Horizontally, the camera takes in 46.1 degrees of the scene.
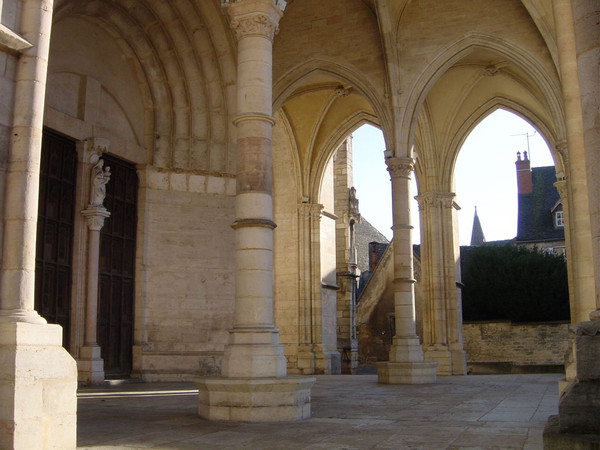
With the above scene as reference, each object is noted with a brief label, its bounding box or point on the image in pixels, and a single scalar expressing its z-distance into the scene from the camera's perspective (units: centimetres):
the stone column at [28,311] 502
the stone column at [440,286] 1855
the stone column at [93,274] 1184
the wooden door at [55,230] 1143
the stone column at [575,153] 739
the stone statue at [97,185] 1227
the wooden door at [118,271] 1260
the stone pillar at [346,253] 2306
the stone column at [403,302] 1370
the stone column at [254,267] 718
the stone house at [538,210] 3600
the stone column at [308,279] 1983
